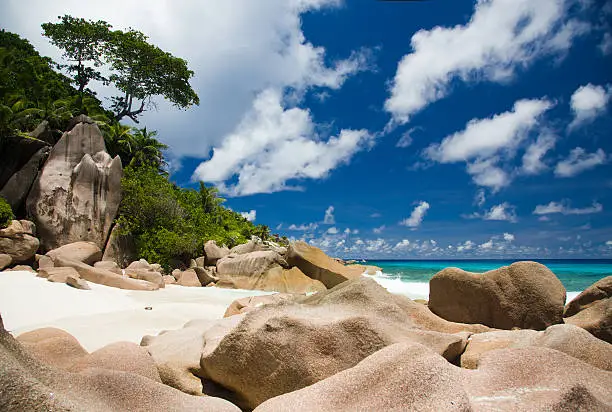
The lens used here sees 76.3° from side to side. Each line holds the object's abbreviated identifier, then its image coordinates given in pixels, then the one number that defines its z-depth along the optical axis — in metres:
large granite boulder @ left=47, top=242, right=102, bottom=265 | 16.56
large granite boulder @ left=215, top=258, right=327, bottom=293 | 19.31
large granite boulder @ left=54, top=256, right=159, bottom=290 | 11.82
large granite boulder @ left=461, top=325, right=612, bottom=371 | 3.26
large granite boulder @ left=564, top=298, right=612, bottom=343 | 5.54
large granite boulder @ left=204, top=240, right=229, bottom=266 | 23.78
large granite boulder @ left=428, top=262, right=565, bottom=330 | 6.50
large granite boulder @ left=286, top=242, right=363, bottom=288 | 19.76
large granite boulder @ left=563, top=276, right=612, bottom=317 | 6.94
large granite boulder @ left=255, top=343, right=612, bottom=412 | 2.09
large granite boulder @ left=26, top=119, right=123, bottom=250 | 19.58
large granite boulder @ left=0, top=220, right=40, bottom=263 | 14.94
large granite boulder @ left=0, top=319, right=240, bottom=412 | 1.43
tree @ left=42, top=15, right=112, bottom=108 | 28.50
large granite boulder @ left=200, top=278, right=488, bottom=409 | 3.30
